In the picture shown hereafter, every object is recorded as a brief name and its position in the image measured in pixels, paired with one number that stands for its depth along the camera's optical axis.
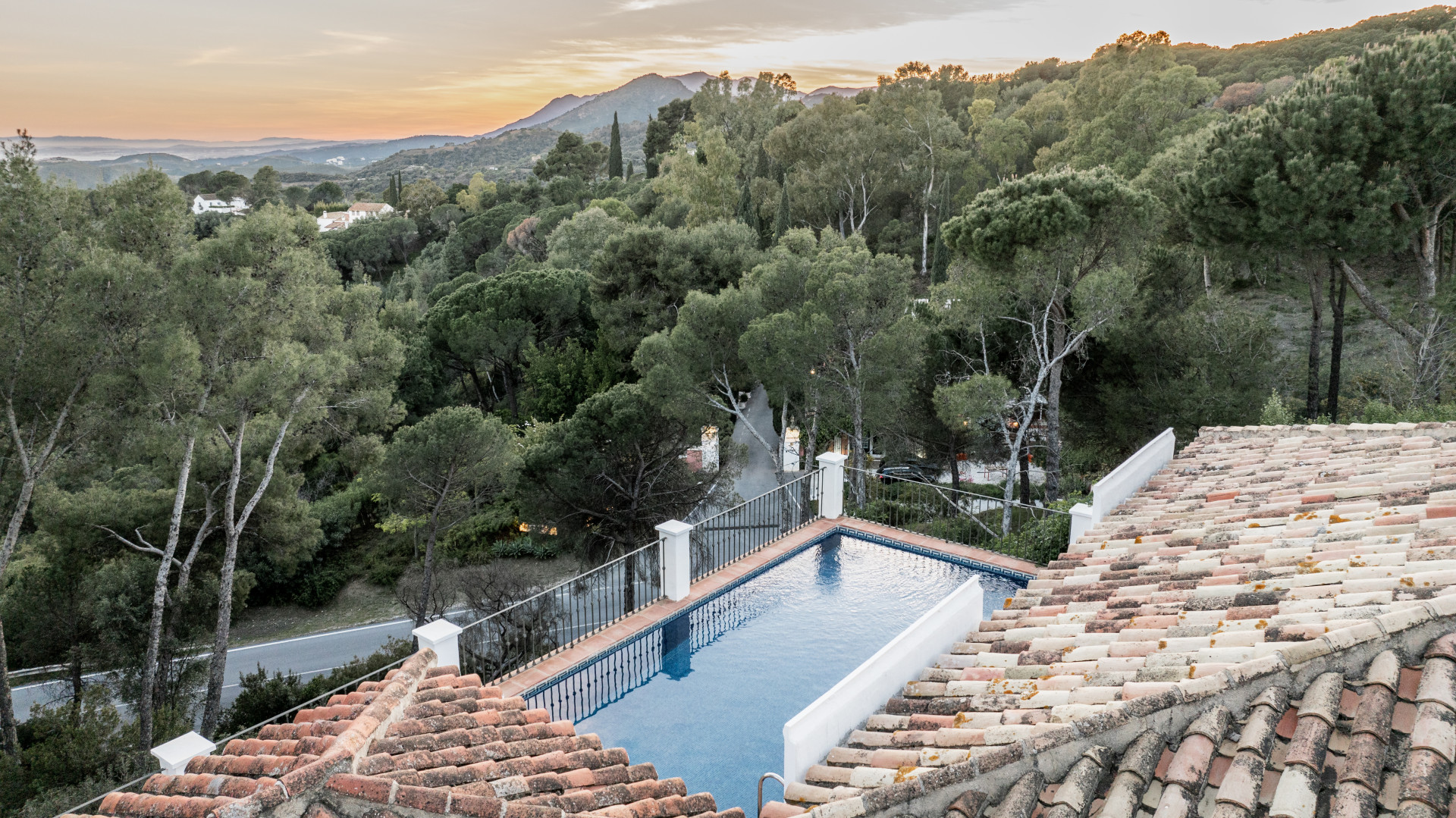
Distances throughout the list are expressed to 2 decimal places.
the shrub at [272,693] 14.73
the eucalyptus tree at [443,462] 18.12
